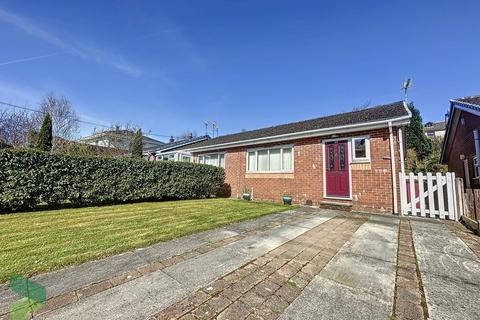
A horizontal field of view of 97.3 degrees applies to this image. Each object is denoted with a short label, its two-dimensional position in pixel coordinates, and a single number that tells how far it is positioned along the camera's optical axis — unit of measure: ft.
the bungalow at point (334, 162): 24.82
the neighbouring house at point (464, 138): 27.40
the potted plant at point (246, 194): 37.68
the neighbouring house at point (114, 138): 82.94
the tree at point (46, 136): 45.65
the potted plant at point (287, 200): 31.95
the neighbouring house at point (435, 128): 118.42
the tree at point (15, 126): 55.52
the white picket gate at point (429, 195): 21.04
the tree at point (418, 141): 70.03
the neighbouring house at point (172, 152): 62.83
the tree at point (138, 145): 69.77
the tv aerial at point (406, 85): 34.40
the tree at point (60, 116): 62.95
